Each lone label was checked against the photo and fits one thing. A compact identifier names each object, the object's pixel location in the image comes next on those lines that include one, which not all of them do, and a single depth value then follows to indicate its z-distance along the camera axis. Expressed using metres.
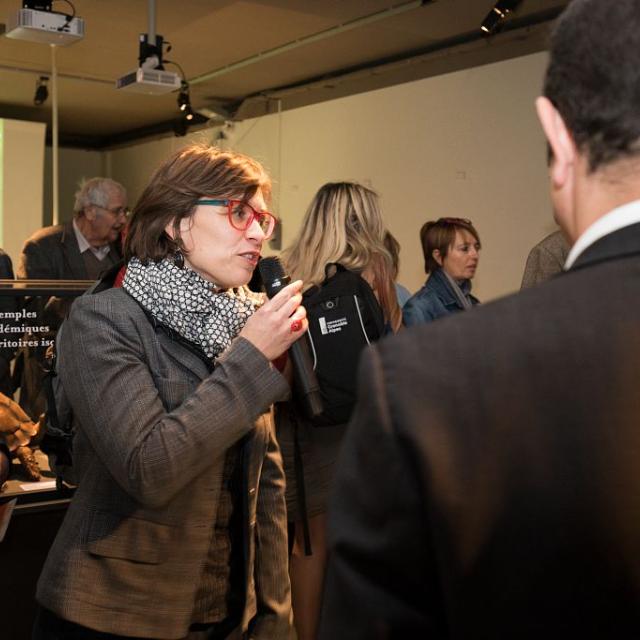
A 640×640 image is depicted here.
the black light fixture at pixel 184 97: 8.65
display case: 2.33
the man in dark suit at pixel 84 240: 4.78
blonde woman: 2.80
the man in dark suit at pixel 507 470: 0.66
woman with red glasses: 1.42
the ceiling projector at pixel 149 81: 6.13
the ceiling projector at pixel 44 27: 5.20
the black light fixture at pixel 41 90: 9.70
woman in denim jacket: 4.16
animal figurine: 2.21
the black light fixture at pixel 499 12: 5.53
